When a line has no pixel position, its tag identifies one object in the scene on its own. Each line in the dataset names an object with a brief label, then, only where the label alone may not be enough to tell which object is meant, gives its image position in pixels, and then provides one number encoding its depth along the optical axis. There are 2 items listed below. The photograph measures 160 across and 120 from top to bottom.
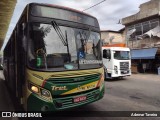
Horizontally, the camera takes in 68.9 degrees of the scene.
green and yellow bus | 2.75
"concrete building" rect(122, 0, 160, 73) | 13.01
